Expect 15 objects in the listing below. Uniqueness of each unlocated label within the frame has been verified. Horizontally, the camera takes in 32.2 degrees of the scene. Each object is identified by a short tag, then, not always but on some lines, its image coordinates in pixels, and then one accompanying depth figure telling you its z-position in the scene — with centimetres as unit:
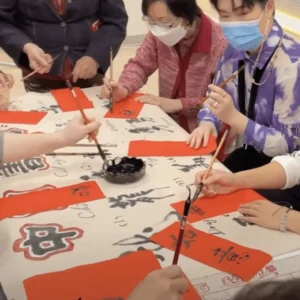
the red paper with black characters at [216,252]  107
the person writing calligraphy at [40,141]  136
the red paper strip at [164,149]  156
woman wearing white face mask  197
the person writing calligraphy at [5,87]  186
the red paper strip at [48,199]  129
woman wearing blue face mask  161
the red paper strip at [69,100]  192
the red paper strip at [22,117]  179
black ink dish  139
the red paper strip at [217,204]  126
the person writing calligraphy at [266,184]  121
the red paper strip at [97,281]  100
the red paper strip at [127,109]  186
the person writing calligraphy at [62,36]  221
